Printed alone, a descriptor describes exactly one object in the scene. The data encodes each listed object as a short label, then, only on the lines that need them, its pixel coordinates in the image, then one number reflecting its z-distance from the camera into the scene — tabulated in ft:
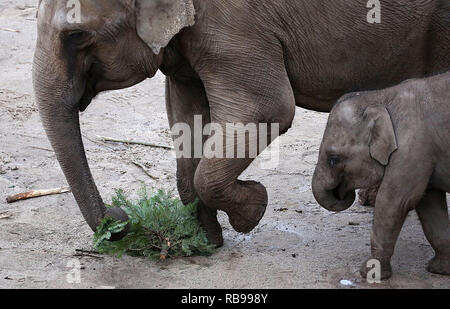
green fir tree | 27.48
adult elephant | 24.34
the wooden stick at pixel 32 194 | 31.70
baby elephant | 24.62
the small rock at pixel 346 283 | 25.89
